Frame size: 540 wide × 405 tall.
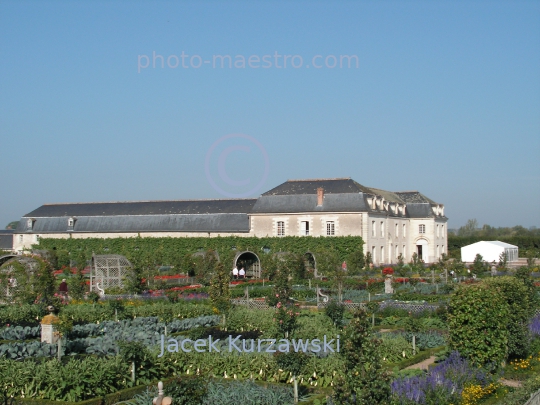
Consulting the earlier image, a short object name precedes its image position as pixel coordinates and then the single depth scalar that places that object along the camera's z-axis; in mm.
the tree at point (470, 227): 118938
